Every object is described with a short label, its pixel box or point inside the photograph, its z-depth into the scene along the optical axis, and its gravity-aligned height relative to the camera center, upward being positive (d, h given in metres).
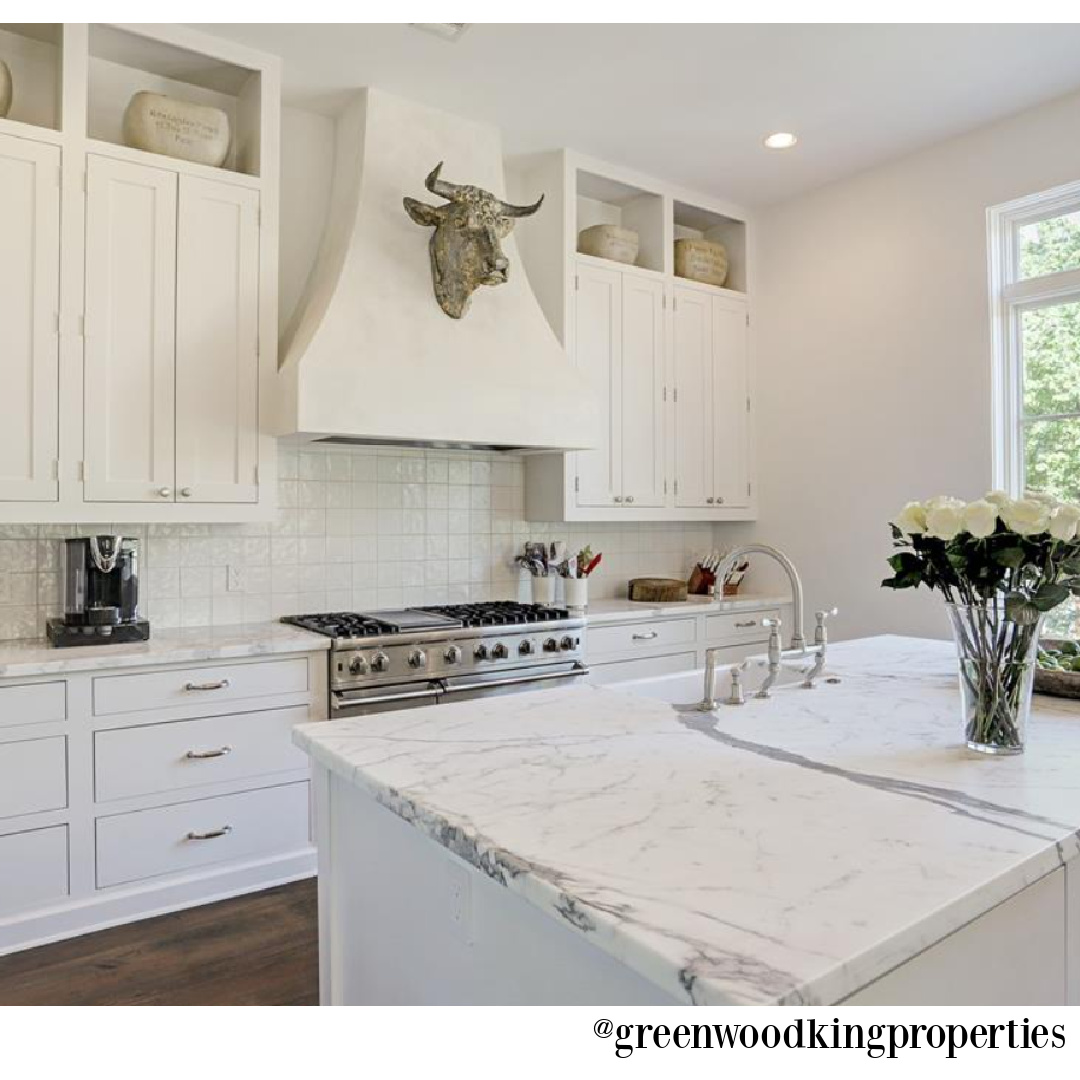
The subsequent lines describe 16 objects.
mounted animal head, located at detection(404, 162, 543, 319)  3.31 +1.22
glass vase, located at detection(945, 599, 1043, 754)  1.49 -0.24
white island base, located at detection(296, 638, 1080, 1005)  0.85 -0.38
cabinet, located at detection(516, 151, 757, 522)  3.99 +1.02
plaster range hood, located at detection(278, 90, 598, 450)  3.07 +0.84
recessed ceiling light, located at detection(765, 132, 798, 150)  3.76 +1.85
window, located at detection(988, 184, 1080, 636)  3.54 +0.88
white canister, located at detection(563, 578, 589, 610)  3.93 -0.23
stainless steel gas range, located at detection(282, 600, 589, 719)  3.02 -0.42
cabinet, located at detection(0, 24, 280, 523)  2.67 +0.89
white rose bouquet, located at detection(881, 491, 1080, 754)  1.42 -0.06
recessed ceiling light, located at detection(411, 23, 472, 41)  2.86 +1.79
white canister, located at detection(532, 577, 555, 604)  4.03 -0.22
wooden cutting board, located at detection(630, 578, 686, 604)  4.34 -0.24
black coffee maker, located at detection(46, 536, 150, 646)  2.79 -0.16
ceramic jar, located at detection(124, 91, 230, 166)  2.92 +1.48
